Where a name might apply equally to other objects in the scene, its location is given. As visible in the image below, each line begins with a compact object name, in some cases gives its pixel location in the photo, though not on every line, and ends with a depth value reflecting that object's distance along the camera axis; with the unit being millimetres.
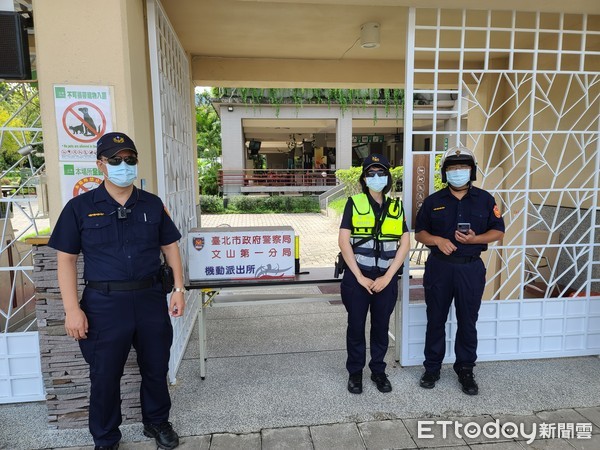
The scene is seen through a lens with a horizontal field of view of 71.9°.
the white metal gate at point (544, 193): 3428
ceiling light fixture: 4141
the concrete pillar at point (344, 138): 18078
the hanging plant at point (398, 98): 16594
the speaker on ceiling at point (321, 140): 23250
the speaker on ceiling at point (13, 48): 2490
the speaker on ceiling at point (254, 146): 23353
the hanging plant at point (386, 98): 17094
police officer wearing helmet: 2992
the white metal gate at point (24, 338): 2840
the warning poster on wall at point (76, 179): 2578
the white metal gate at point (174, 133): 3137
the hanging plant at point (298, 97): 16494
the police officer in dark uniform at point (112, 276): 2213
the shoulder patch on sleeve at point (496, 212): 3045
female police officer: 2906
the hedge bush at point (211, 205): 17031
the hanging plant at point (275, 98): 16359
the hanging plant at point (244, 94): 16416
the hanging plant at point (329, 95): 17106
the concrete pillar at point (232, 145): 17109
